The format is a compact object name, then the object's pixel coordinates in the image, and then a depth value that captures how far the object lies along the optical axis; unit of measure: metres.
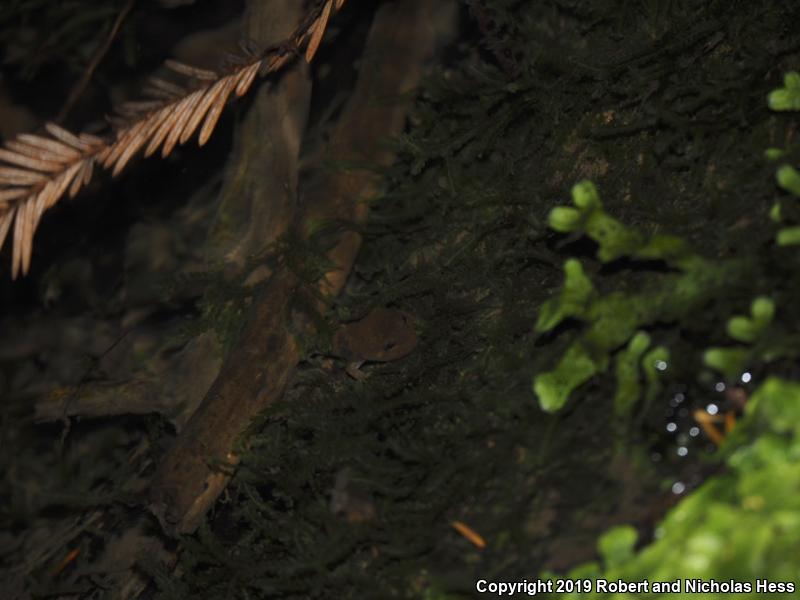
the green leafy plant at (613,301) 0.73
